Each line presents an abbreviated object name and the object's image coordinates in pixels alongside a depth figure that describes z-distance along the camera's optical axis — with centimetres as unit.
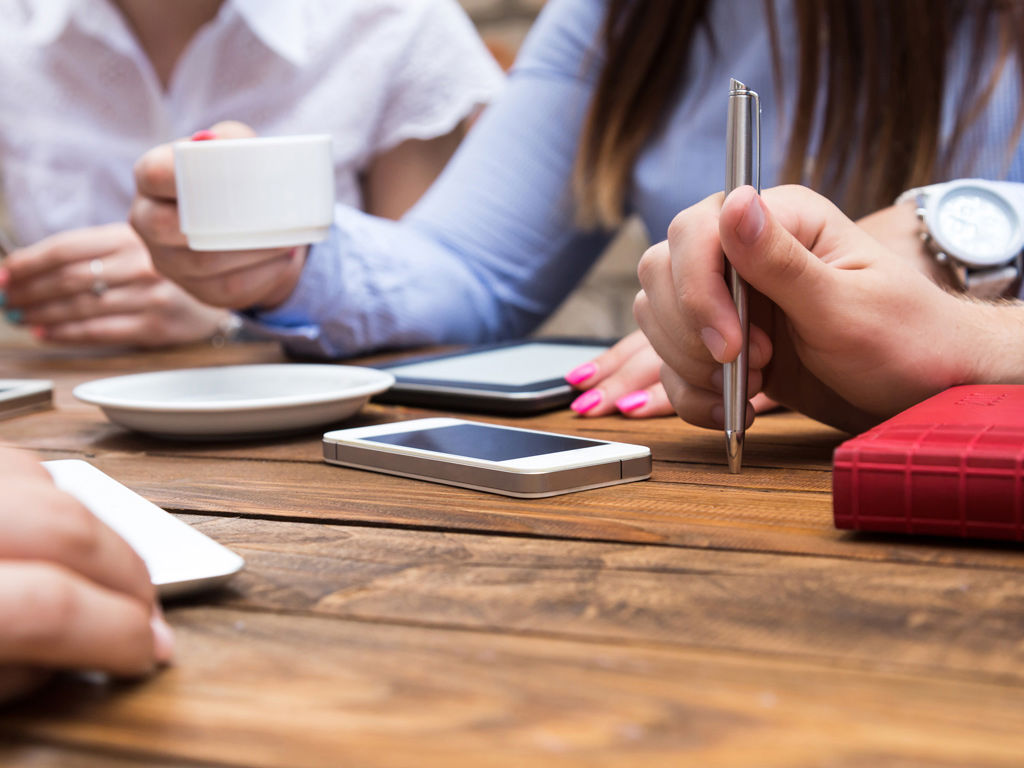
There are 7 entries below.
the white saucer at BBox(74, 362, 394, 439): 65
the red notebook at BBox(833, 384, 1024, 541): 39
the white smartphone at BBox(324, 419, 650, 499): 50
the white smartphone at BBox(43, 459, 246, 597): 36
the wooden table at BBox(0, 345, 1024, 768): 26
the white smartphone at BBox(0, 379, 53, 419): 82
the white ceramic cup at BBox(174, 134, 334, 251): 80
